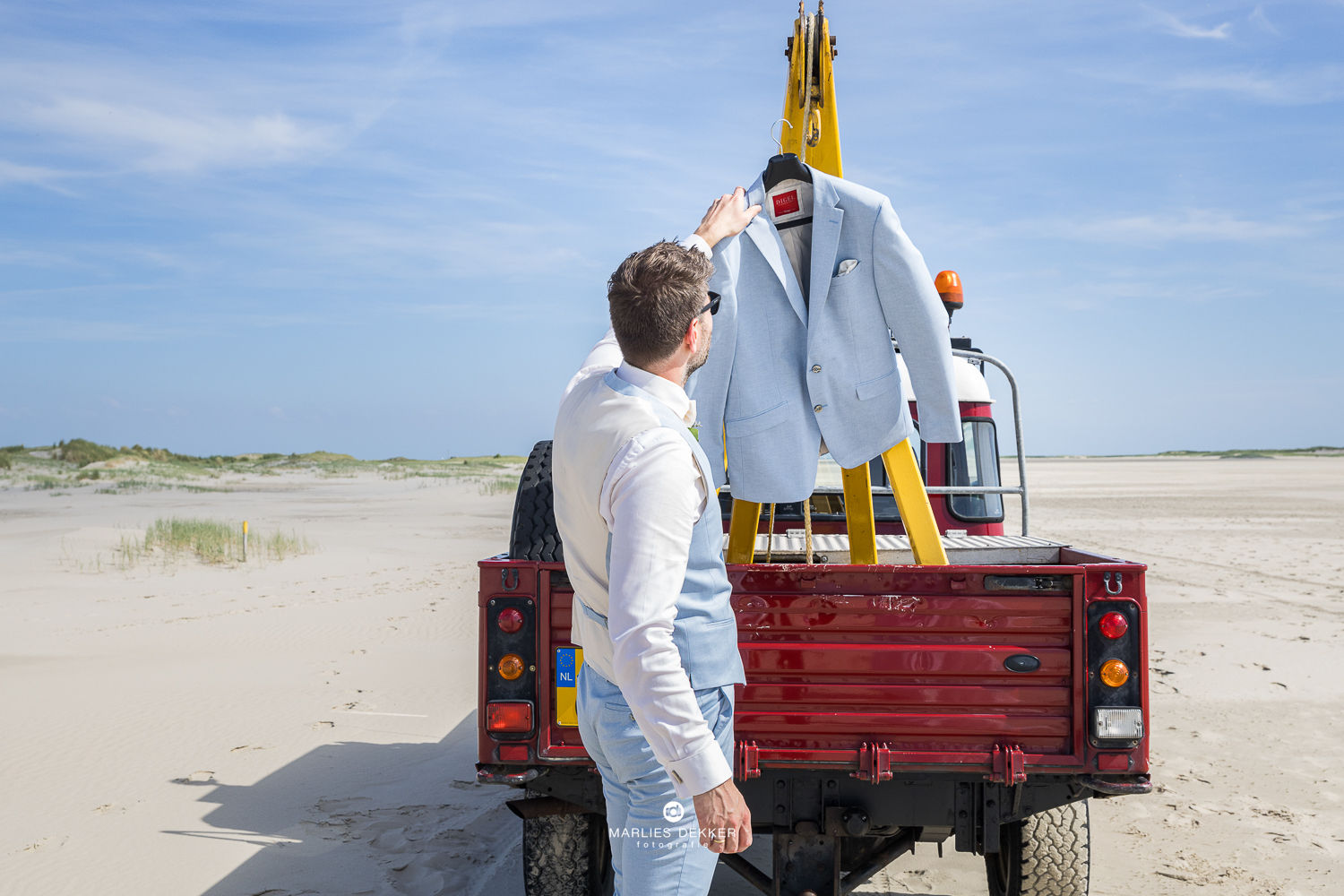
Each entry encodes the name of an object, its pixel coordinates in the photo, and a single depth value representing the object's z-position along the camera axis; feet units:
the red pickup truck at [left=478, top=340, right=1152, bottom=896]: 9.70
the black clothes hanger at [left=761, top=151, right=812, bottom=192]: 11.53
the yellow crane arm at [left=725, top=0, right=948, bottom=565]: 11.85
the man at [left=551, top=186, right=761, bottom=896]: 5.77
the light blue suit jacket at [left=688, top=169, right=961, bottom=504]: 11.46
